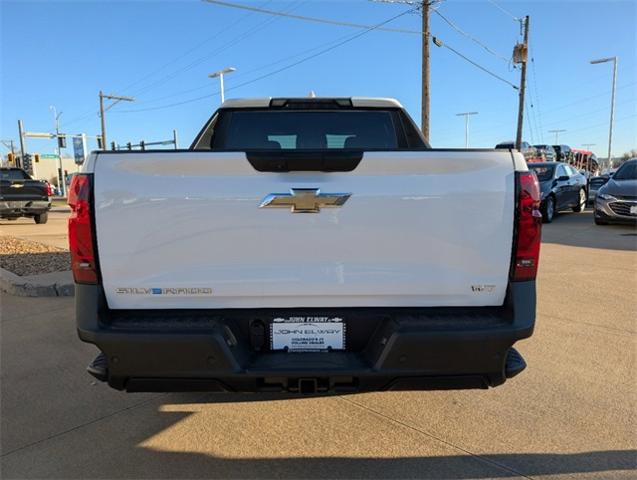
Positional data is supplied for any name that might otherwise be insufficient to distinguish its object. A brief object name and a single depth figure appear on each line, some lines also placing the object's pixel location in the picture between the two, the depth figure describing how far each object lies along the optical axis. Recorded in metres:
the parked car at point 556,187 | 13.90
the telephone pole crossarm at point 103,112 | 41.25
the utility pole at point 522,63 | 23.08
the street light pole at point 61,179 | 44.88
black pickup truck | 16.36
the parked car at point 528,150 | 27.35
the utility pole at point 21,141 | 46.16
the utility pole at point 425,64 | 18.03
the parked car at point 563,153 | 31.92
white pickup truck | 2.22
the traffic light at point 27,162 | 46.06
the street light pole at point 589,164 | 37.19
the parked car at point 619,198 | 11.78
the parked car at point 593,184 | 19.42
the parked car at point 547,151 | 29.36
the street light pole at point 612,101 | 33.91
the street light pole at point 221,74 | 29.67
